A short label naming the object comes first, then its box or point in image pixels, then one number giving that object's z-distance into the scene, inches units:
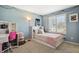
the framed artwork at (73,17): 68.9
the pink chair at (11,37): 69.1
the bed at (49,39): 71.0
